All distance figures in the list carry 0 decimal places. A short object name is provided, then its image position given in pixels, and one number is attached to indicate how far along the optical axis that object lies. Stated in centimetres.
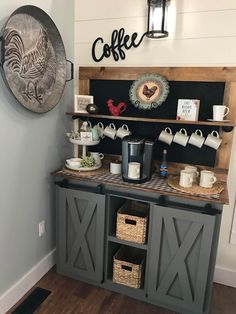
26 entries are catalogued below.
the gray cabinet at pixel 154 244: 167
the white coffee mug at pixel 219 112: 181
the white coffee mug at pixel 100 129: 220
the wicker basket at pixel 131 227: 185
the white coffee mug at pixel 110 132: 216
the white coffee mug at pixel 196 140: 195
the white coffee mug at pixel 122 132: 212
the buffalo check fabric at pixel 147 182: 174
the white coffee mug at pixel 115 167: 204
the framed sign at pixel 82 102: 216
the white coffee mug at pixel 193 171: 189
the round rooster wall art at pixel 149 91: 201
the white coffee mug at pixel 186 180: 177
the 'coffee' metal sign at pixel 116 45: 207
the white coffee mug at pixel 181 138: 198
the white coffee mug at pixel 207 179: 178
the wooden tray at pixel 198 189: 169
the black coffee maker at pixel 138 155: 190
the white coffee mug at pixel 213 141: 191
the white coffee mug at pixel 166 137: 203
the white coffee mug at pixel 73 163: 205
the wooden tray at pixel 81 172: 198
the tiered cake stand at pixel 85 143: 204
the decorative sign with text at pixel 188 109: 190
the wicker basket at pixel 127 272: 194
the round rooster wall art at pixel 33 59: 155
